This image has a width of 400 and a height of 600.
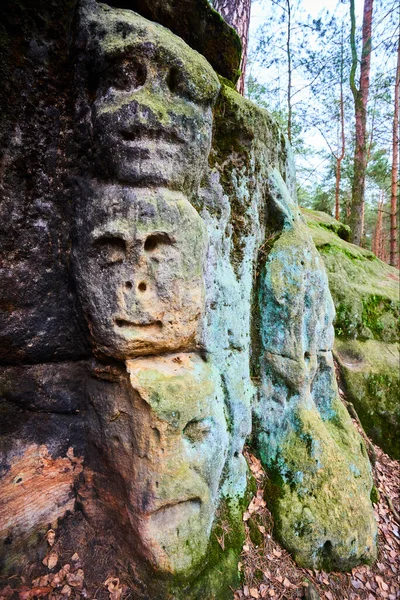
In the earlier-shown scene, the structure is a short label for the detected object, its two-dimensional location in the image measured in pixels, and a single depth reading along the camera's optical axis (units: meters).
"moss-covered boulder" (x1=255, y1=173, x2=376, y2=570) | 3.22
